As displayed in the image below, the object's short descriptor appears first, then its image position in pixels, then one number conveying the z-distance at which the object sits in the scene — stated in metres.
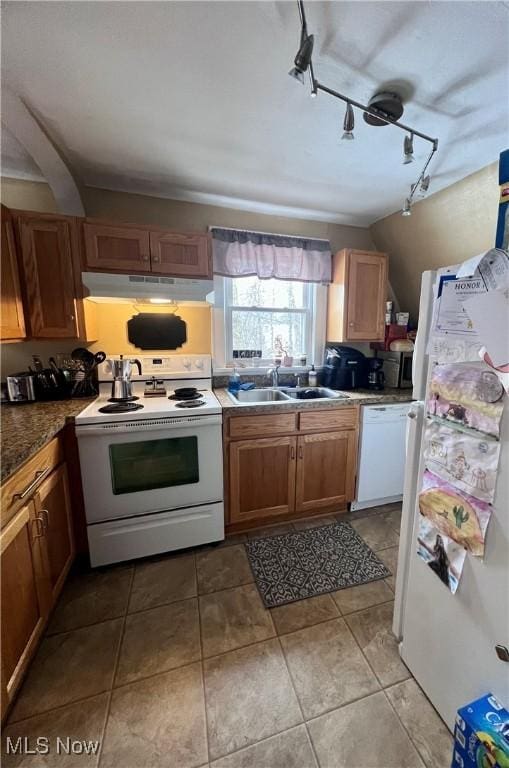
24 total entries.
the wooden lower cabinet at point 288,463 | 2.03
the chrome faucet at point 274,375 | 2.58
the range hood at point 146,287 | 1.81
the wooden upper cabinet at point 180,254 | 1.98
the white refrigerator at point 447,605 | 0.85
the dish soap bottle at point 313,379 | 2.67
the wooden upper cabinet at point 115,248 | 1.88
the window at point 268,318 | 2.56
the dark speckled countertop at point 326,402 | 1.99
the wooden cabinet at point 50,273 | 1.80
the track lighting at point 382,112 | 1.21
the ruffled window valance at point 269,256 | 2.39
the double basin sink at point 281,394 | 2.49
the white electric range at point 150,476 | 1.71
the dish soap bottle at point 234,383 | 2.40
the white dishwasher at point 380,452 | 2.29
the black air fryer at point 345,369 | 2.54
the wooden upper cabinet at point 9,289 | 1.71
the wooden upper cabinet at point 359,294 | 2.51
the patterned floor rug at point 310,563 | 1.68
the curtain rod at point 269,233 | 2.40
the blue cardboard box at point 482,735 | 0.78
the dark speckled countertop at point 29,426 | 1.11
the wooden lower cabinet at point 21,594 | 1.05
